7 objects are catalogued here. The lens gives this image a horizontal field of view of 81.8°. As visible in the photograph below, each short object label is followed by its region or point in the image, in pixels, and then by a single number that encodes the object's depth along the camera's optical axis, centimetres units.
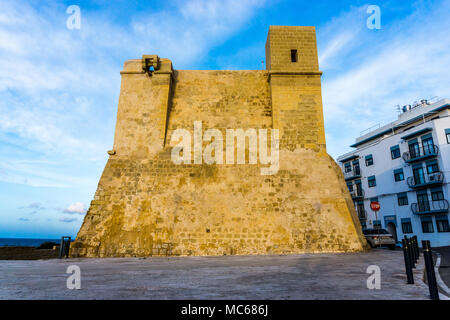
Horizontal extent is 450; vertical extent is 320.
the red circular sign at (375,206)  1350
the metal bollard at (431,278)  327
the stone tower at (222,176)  1022
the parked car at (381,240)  1338
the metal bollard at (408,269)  428
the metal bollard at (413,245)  668
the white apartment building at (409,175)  2330
